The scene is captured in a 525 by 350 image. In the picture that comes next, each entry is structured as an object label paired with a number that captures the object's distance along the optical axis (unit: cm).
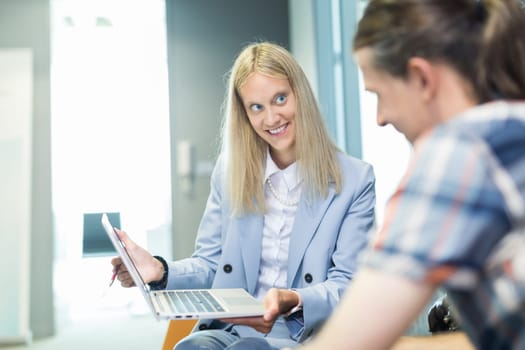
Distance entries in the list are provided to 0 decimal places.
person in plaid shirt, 54
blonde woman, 146
